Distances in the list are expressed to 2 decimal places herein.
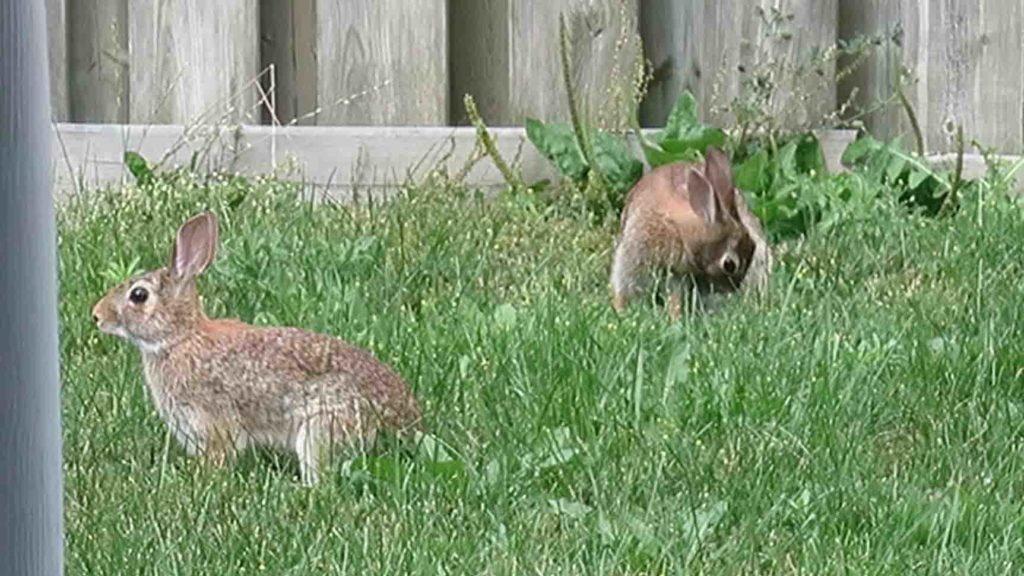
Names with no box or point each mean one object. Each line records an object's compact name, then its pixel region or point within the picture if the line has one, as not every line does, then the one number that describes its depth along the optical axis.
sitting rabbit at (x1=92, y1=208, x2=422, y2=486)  7.55
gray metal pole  3.73
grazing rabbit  10.76
